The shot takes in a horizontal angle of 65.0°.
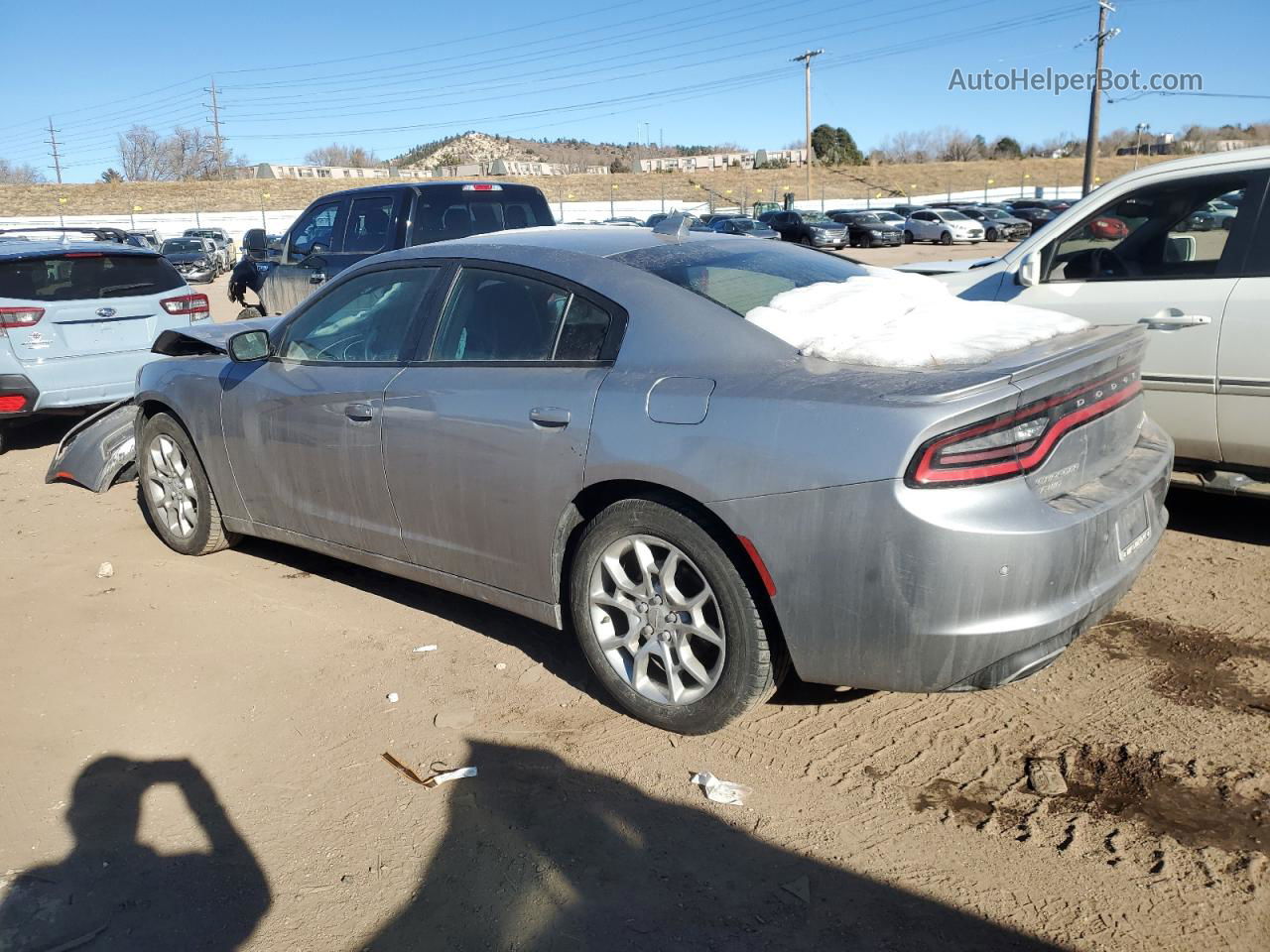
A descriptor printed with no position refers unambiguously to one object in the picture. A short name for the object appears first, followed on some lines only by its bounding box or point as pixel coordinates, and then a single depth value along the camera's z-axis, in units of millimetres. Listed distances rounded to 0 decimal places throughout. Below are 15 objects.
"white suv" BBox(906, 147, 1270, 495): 4574
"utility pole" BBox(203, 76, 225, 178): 80938
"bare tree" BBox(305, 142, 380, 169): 121375
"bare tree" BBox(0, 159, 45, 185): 101062
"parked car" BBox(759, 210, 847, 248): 38562
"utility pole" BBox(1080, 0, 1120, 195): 36094
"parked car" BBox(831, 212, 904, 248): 41312
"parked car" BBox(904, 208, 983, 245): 41478
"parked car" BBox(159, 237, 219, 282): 30703
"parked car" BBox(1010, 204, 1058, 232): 43469
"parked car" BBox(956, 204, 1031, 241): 42844
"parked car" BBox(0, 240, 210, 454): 7730
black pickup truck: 8969
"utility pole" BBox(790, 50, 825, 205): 60062
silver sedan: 2732
